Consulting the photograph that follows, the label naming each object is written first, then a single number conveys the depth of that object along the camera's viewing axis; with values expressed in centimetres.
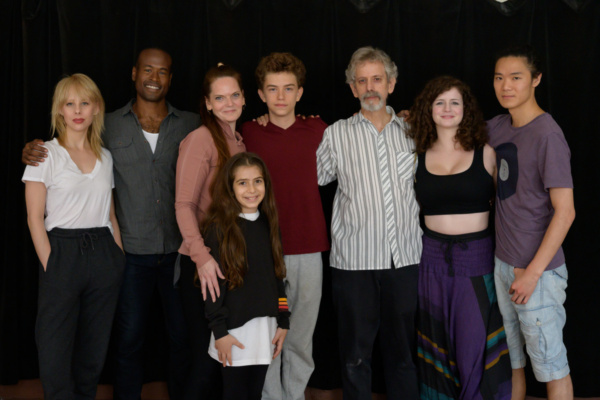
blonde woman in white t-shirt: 213
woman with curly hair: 225
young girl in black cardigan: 193
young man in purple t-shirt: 207
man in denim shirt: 237
